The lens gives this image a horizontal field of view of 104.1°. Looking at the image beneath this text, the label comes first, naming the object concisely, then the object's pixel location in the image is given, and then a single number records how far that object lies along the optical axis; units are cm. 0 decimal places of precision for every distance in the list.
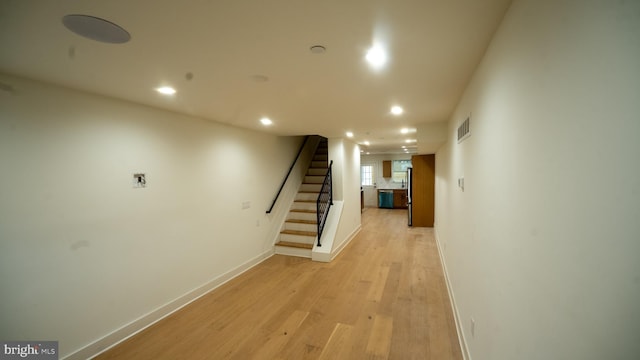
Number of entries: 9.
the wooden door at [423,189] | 688
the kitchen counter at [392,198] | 1038
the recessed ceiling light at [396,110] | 295
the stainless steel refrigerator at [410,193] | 714
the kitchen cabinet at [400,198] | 1034
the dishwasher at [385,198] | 1049
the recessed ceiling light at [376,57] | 151
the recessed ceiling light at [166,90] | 217
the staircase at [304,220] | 498
